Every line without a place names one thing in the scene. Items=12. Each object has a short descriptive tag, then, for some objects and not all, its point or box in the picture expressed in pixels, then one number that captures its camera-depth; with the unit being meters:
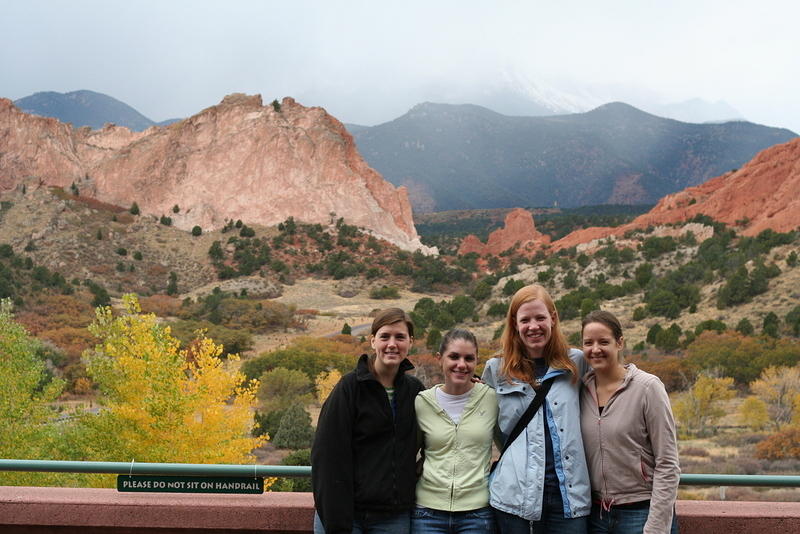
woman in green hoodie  2.75
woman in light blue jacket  2.66
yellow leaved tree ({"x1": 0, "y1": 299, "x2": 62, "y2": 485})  11.00
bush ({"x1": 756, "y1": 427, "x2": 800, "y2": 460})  13.12
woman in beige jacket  2.58
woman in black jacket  2.71
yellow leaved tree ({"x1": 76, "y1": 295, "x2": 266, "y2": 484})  10.76
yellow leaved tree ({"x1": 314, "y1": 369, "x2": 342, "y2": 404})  20.58
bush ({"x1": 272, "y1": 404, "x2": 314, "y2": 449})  15.46
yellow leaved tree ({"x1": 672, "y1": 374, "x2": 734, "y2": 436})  16.81
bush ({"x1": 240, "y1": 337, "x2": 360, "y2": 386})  24.28
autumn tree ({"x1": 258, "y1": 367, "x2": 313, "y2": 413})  20.78
